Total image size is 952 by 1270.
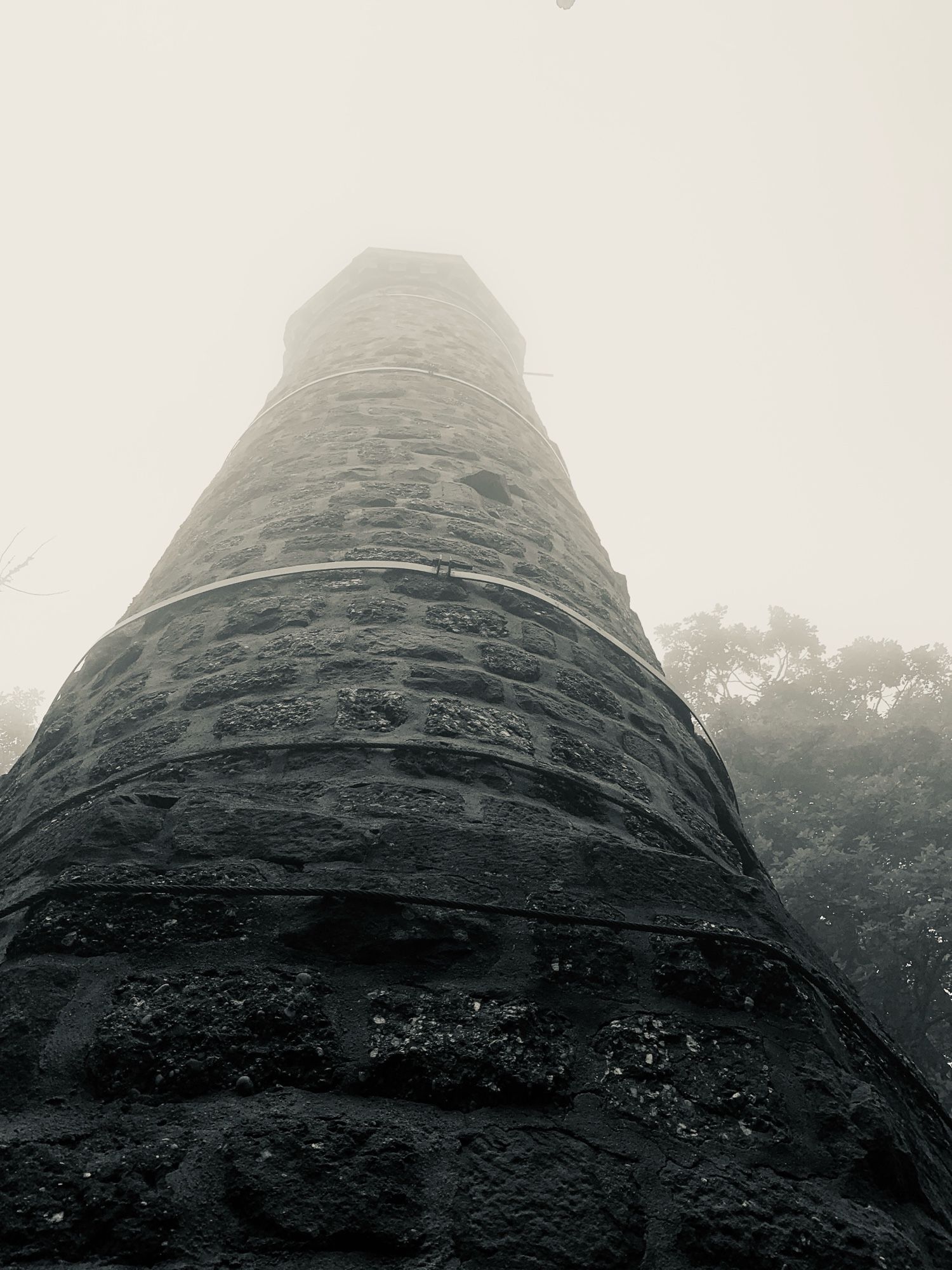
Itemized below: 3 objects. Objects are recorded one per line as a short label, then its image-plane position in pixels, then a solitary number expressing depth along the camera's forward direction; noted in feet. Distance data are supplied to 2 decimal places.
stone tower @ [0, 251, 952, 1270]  4.07
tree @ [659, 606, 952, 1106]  26.99
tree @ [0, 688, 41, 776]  53.72
